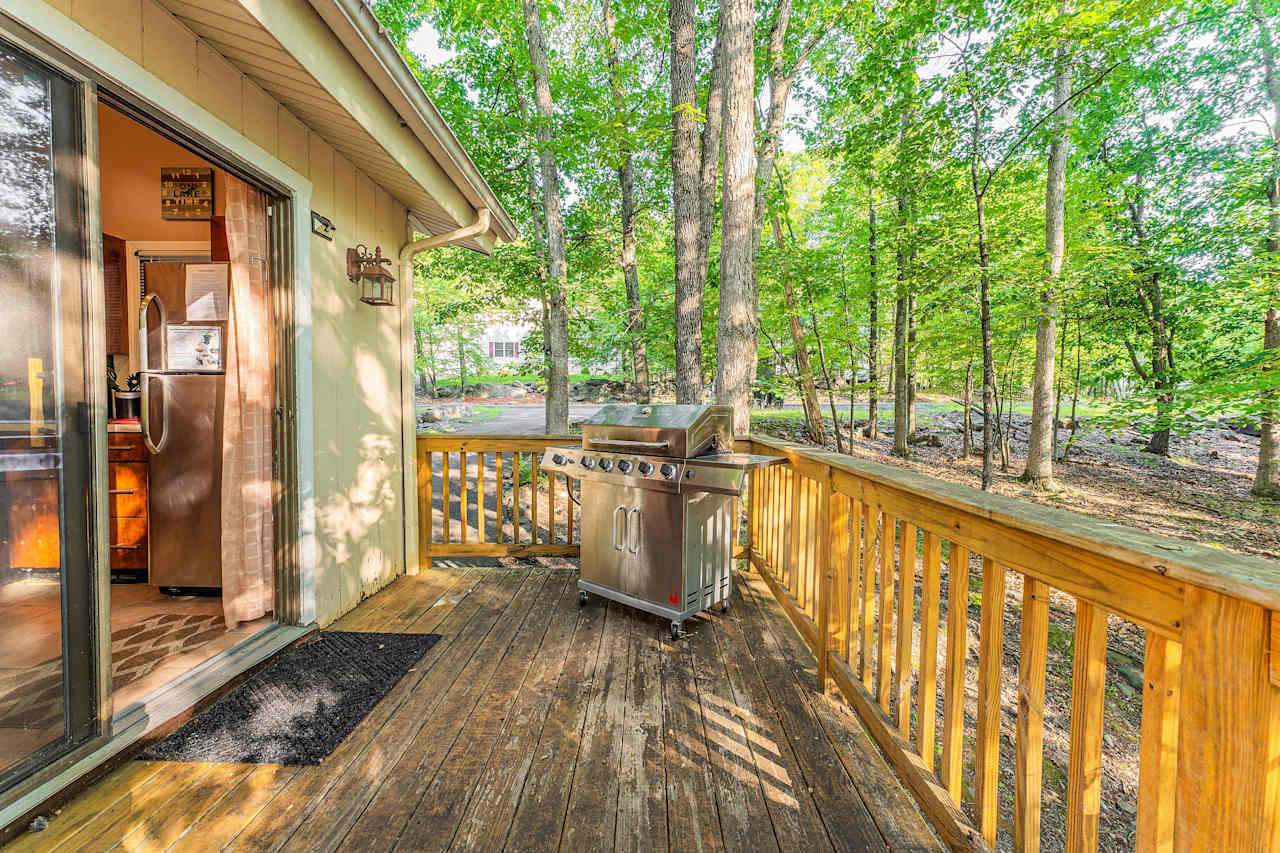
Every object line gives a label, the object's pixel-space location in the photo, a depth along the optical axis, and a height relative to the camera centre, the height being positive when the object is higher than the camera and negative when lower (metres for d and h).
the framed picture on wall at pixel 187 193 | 2.71 +1.07
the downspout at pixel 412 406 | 3.39 -0.04
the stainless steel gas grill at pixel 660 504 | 2.51 -0.54
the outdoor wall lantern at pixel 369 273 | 2.86 +0.70
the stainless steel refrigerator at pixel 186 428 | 2.82 -0.17
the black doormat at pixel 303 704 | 1.75 -1.19
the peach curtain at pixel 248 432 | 2.37 -0.16
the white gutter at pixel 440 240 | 3.38 +1.05
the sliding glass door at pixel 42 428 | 1.37 -0.09
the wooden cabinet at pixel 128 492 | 2.86 -0.53
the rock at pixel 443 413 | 12.10 -0.35
